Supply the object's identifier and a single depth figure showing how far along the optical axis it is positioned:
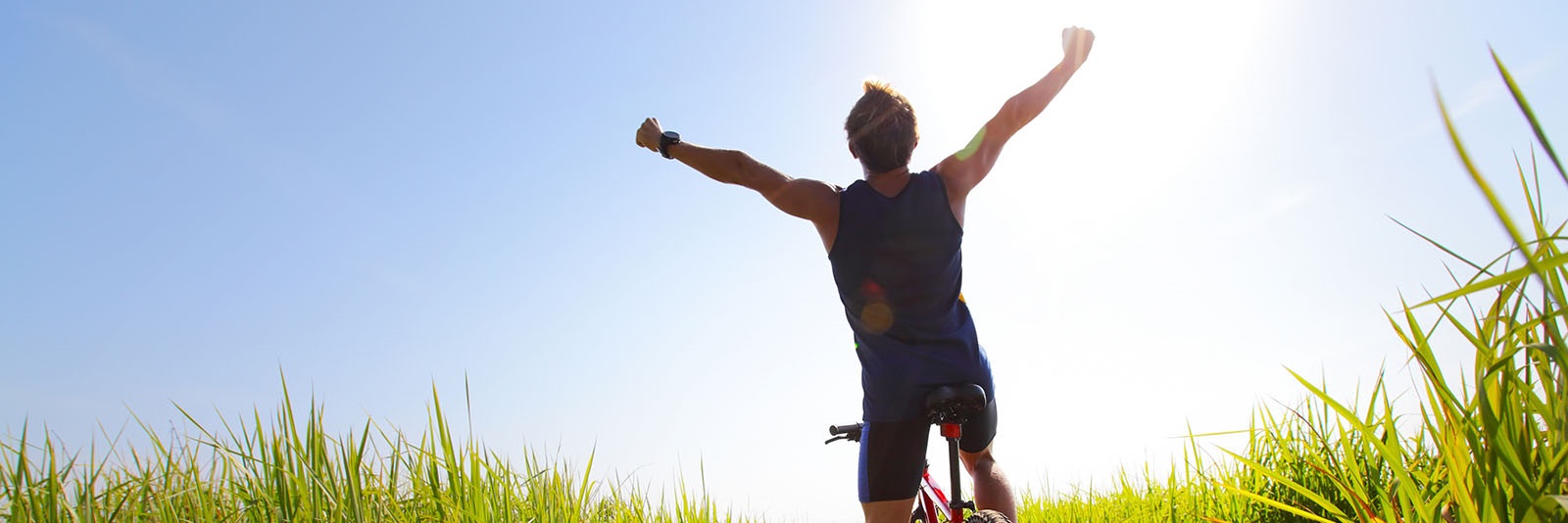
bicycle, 3.45
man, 3.63
